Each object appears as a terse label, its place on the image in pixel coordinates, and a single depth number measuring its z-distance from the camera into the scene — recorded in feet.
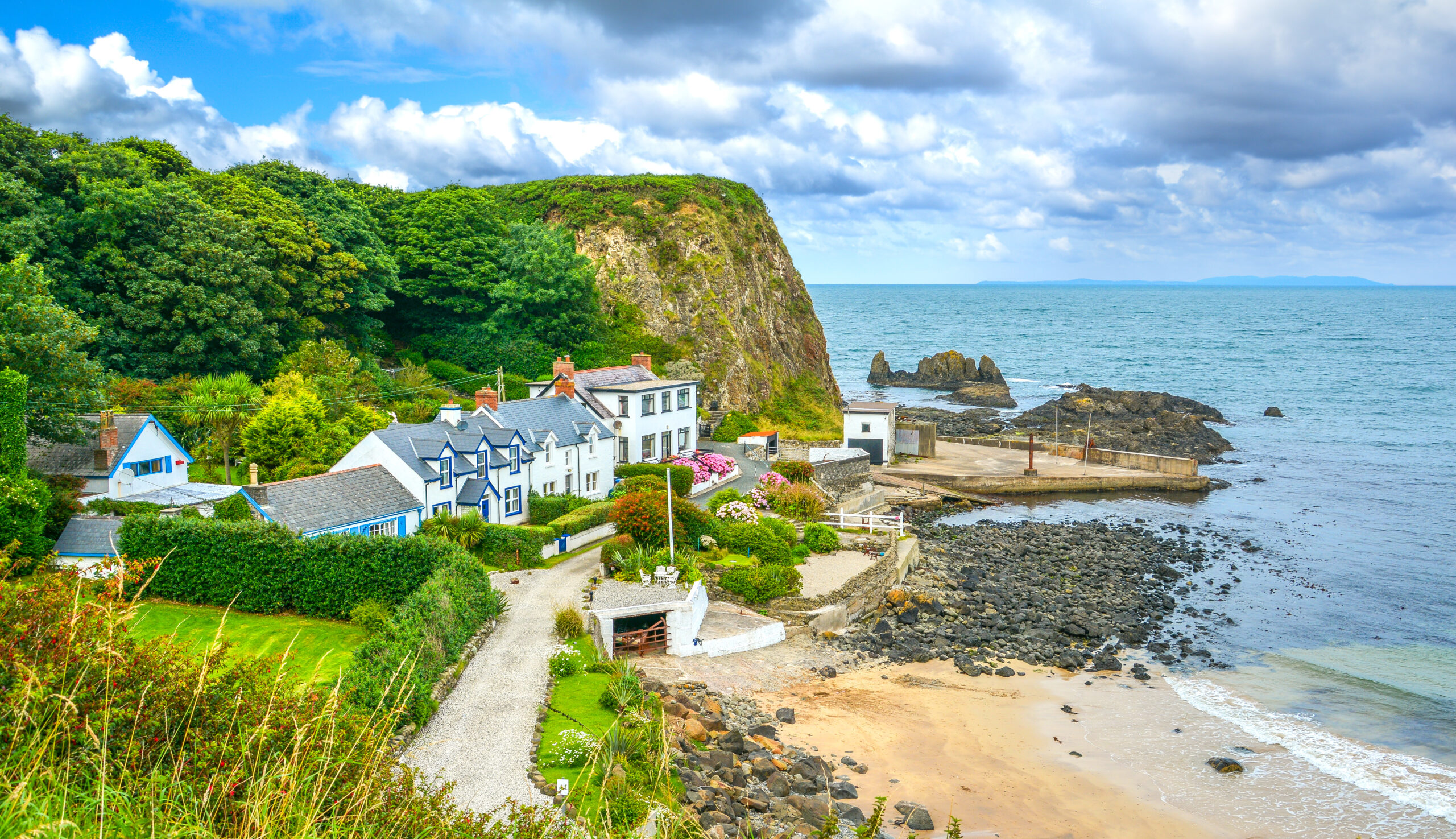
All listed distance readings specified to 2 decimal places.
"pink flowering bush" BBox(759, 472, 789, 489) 147.43
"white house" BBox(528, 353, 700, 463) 166.50
